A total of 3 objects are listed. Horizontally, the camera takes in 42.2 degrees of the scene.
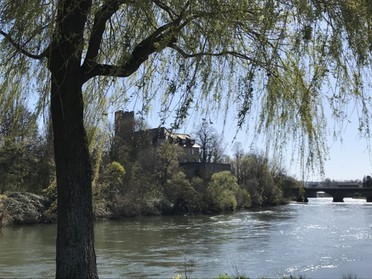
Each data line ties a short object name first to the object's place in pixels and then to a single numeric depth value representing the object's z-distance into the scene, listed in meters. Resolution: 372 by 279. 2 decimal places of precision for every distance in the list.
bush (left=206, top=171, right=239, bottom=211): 56.56
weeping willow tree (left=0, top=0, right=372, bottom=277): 4.11
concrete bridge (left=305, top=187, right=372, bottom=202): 79.20
